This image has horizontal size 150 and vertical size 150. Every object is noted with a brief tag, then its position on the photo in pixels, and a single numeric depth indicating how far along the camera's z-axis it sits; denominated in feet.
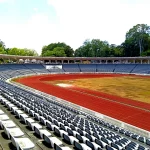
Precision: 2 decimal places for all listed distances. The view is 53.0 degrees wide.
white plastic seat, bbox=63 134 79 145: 22.05
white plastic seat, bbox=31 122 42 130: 25.11
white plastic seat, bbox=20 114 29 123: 28.03
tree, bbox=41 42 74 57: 280.83
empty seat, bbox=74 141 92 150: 19.63
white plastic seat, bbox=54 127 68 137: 24.09
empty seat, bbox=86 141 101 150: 20.52
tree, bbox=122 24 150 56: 267.67
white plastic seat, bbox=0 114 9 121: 26.30
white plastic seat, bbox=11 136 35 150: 17.83
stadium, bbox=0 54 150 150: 21.91
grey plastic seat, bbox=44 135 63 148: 20.45
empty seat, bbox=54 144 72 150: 18.23
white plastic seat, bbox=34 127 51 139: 22.74
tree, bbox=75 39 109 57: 293.28
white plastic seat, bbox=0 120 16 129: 23.47
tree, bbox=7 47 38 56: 304.08
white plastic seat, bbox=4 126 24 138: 20.86
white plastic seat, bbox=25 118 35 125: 26.66
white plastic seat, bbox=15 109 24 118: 30.44
